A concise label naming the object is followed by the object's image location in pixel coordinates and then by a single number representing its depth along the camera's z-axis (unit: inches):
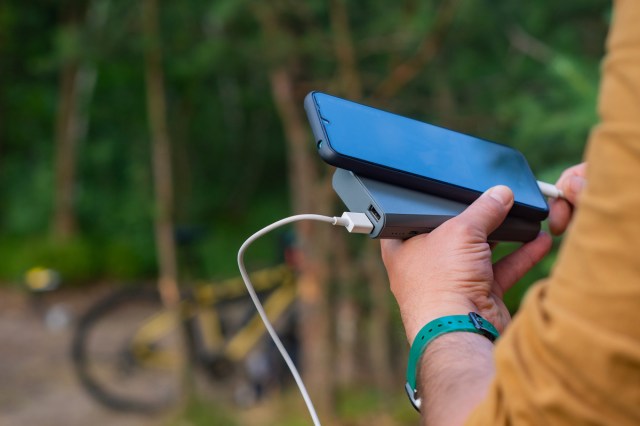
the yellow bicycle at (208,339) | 207.6
